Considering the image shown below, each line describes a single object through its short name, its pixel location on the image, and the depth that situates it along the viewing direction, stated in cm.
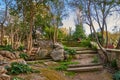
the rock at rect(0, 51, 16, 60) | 438
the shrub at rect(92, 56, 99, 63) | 424
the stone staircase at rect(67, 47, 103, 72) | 378
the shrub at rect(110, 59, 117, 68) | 382
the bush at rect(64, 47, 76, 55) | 470
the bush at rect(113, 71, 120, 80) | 323
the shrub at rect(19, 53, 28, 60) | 460
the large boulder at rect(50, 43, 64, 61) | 441
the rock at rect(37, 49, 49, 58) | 474
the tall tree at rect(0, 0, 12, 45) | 570
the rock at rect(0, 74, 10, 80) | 247
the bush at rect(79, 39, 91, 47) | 582
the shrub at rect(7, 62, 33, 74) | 303
